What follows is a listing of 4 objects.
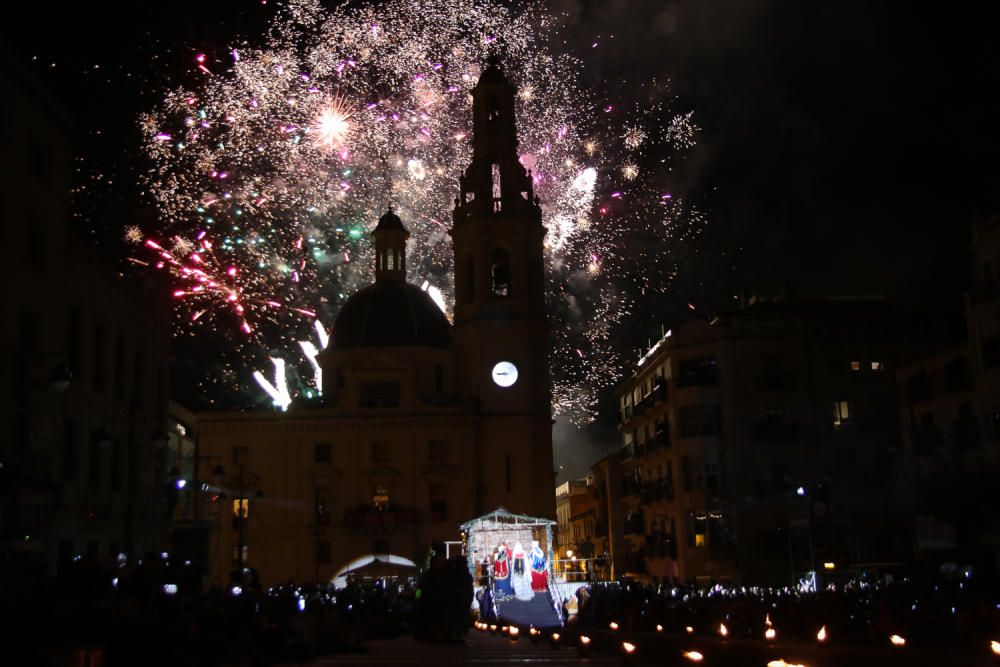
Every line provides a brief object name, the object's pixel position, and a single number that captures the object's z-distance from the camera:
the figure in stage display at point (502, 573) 36.19
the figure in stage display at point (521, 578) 36.25
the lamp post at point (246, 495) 57.78
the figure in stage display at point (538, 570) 36.03
